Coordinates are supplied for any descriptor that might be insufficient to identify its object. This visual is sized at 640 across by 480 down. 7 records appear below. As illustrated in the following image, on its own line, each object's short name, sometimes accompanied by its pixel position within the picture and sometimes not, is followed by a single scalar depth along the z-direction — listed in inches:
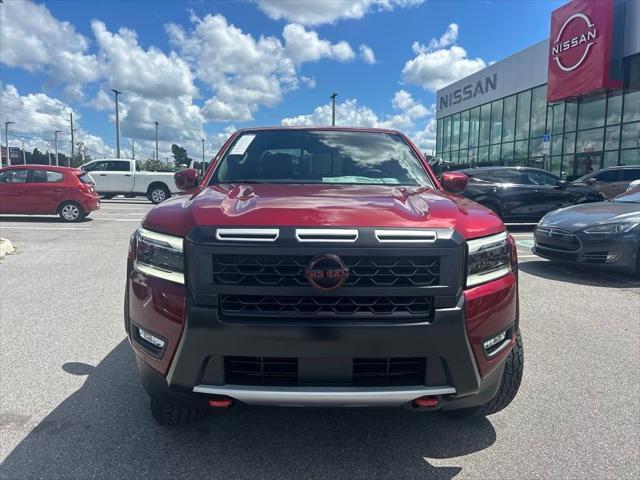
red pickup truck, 80.7
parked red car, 523.2
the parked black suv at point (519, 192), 466.3
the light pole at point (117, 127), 1343.0
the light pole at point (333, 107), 1219.9
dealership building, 777.6
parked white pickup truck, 839.1
